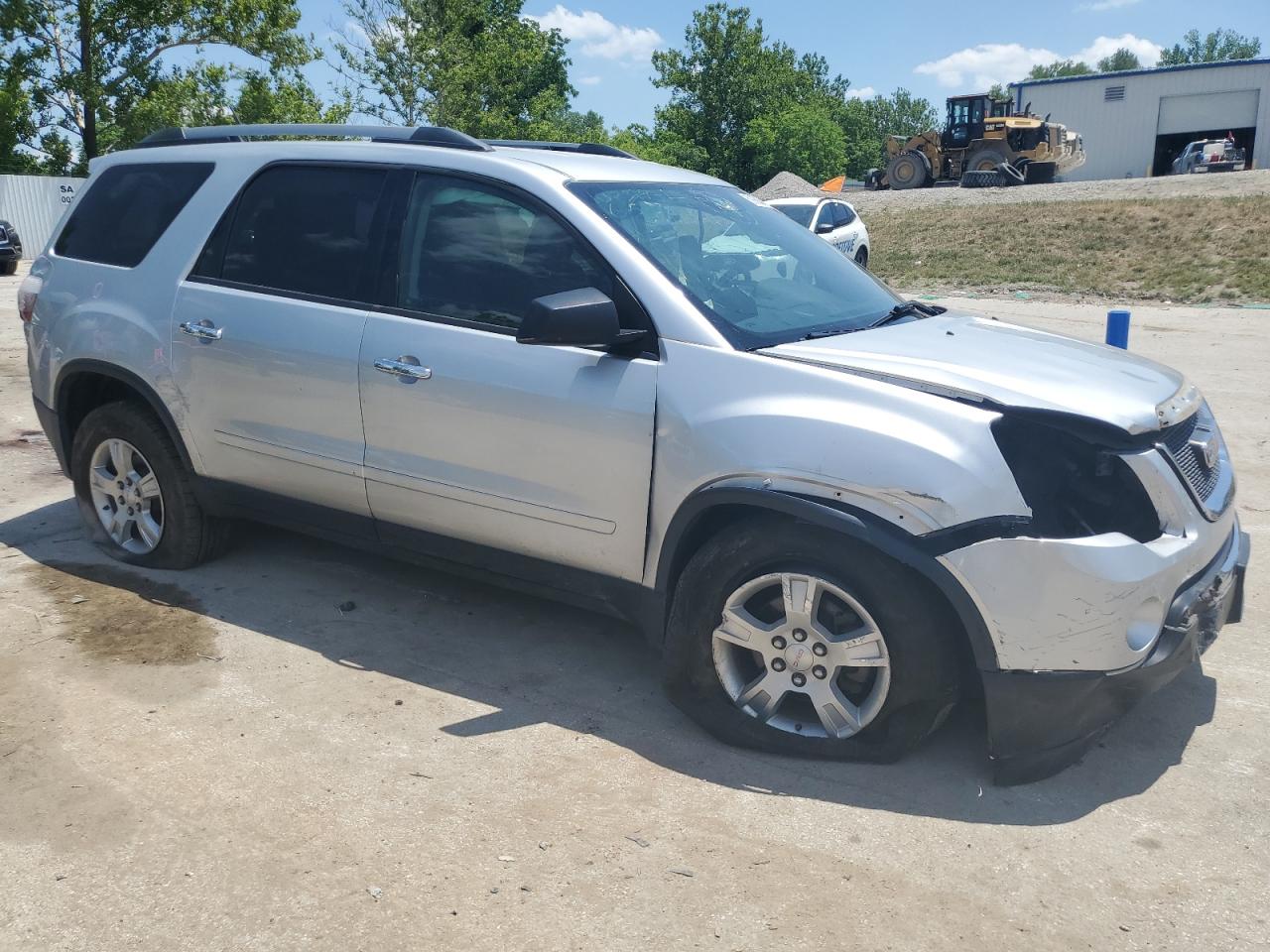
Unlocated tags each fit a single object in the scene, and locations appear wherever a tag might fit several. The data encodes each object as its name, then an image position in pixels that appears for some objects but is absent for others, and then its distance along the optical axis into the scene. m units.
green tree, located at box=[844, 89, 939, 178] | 97.19
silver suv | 3.17
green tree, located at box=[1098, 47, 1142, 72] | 140.25
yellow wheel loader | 35.31
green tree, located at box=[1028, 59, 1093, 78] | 137.75
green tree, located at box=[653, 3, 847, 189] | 65.31
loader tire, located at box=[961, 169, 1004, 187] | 34.50
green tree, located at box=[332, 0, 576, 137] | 26.92
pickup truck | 43.32
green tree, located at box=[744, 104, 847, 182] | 66.38
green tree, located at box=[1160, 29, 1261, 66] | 131.25
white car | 16.84
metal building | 51.88
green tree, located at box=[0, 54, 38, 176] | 33.03
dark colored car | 24.86
